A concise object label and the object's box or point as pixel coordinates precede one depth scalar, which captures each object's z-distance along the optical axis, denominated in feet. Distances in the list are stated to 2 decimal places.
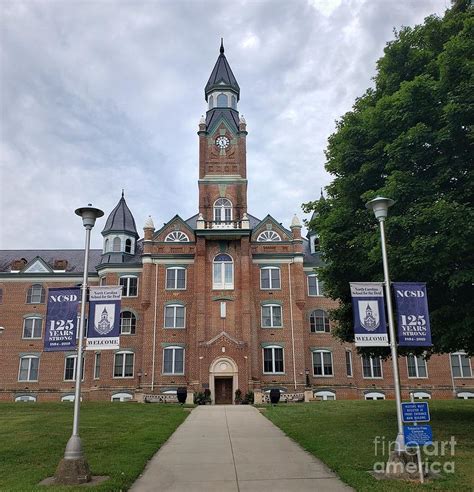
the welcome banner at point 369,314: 36.63
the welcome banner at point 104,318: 35.88
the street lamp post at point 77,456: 29.89
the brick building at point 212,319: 120.47
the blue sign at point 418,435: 31.22
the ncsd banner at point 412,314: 36.29
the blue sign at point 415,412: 32.01
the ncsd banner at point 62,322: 35.50
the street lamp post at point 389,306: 32.86
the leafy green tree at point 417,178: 45.91
